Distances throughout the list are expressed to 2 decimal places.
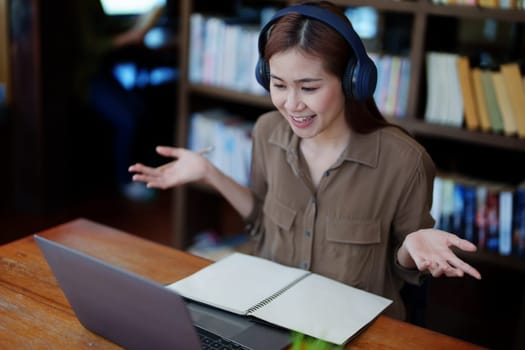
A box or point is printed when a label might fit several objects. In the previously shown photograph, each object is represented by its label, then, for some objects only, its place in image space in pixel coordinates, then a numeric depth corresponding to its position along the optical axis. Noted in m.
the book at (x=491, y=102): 2.39
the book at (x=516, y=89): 2.33
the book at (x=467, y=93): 2.39
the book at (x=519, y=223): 2.43
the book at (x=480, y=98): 2.40
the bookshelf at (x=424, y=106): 2.38
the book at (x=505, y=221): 2.44
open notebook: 1.26
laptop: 1.01
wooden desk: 1.23
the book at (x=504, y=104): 2.36
